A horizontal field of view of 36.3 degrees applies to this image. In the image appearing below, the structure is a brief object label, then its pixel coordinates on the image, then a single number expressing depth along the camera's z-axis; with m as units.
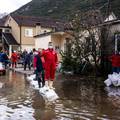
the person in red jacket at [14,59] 16.30
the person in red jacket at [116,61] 10.00
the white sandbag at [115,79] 8.79
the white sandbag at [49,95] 6.47
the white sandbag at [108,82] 8.91
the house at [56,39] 17.00
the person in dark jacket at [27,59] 15.09
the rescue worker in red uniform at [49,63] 7.13
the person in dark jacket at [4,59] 15.83
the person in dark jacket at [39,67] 7.79
